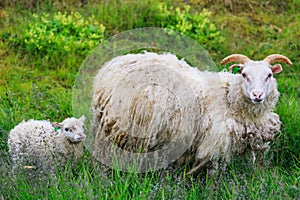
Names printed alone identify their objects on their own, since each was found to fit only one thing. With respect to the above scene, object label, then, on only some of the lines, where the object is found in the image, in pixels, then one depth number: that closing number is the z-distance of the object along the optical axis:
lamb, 7.56
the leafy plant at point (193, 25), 11.84
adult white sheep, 7.20
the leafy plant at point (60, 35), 11.32
